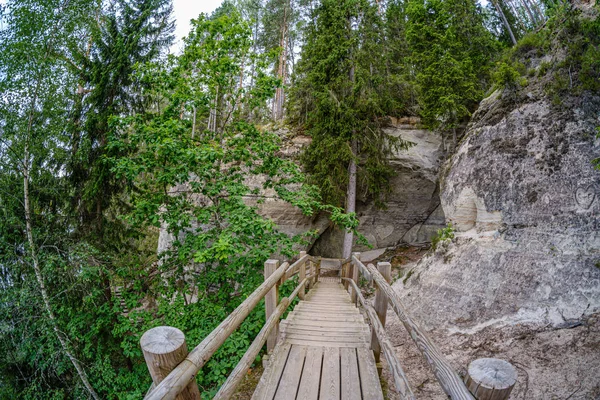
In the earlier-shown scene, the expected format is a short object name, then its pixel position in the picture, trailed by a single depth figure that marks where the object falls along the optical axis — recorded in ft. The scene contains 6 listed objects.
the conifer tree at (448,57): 34.35
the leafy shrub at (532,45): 25.03
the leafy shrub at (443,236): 25.72
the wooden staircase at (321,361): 8.95
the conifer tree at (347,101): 36.63
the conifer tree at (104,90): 22.63
